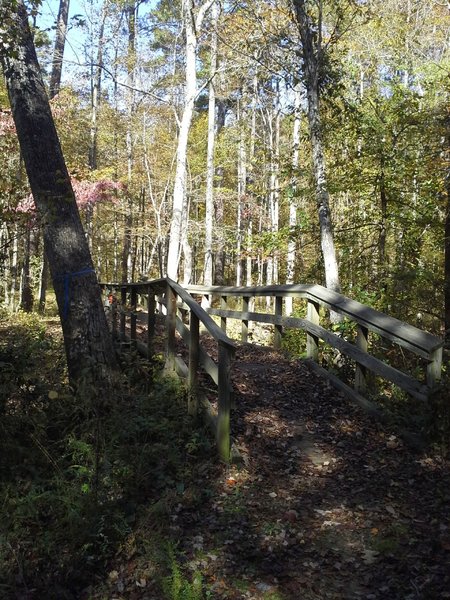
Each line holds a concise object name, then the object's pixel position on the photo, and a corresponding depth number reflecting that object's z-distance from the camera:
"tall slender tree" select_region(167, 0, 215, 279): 15.10
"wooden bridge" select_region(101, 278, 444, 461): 4.43
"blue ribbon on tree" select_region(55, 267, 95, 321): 5.78
